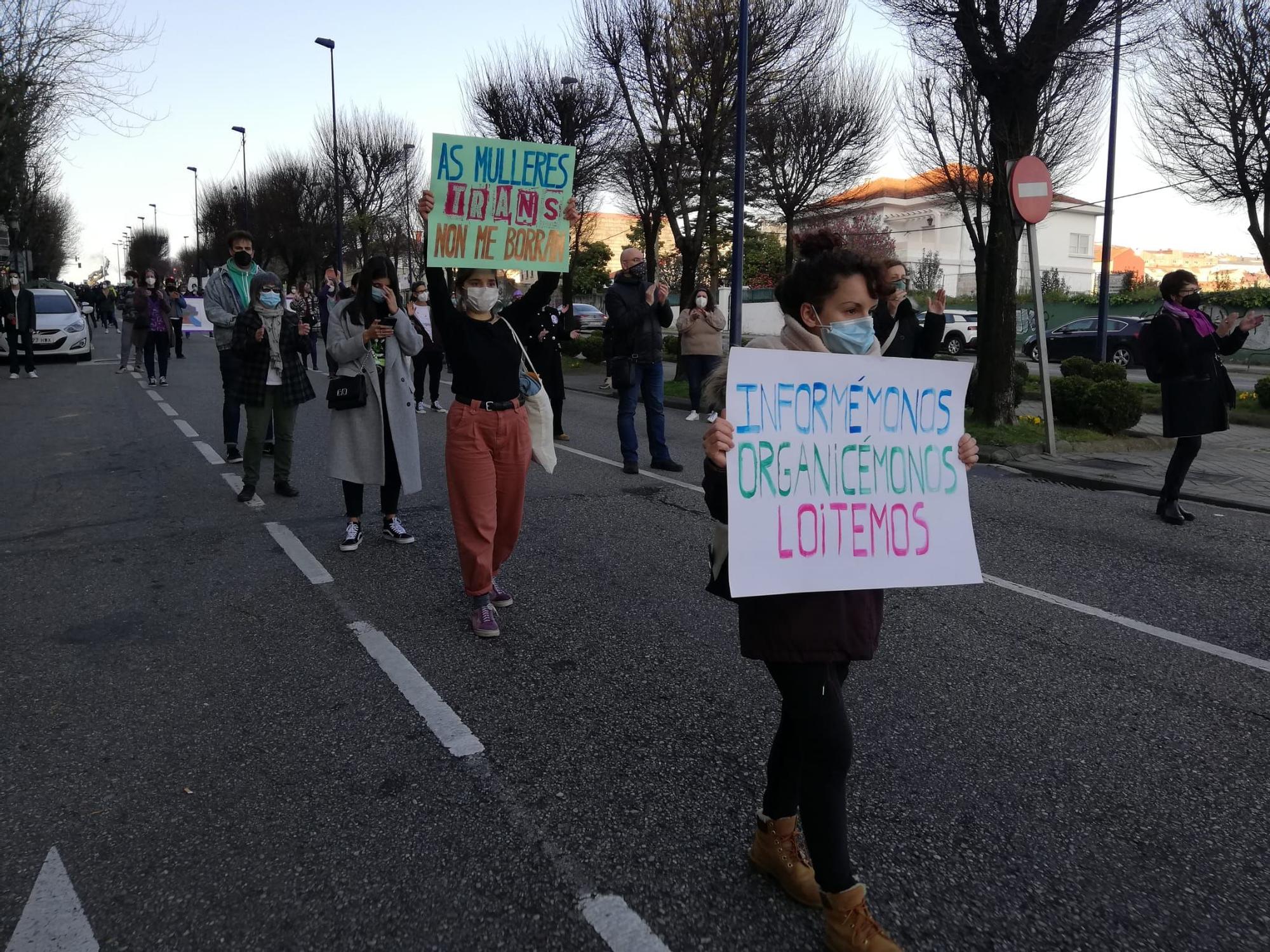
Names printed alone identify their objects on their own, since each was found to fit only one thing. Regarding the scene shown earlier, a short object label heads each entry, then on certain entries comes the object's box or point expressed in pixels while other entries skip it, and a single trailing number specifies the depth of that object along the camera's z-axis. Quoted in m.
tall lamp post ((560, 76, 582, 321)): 25.50
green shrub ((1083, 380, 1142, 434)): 11.90
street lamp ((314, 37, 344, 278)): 35.94
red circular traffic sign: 10.05
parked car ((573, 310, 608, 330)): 39.54
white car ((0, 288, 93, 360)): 22.95
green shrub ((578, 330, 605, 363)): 25.59
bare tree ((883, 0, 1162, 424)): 11.28
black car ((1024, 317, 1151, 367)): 28.45
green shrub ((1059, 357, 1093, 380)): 16.59
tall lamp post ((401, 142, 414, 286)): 48.03
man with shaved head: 9.67
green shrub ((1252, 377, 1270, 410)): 15.09
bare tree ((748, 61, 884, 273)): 29.25
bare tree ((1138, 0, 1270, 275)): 20.22
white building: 71.44
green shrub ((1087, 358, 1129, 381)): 16.36
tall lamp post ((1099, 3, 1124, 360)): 21.33
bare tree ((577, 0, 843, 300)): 21.23
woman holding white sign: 2.47
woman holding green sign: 4.80
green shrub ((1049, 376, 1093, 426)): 12.15
